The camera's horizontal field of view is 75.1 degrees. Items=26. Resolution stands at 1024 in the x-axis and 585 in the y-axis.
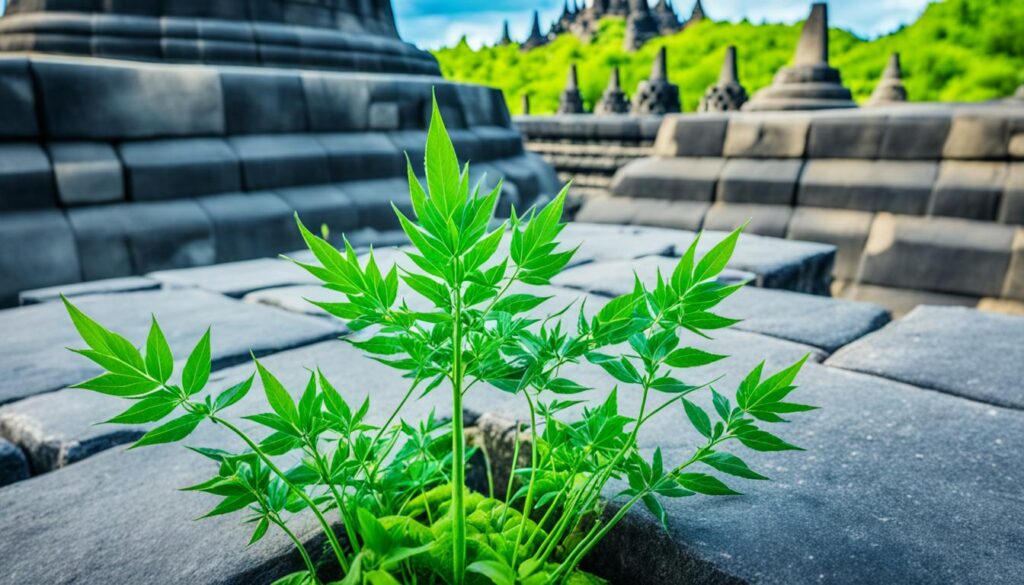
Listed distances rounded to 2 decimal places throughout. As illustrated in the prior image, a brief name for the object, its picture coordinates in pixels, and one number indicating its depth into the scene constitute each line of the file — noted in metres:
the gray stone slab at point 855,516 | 0.68
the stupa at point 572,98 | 12.79
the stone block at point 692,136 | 3.70
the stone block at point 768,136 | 3.42
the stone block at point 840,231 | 3.04
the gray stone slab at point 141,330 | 1.38
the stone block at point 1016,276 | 2.57
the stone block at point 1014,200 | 2.65
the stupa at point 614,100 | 11.89
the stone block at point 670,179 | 3.61
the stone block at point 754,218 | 3.32
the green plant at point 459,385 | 0.49
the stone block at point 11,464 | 1.04
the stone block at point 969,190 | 2.73
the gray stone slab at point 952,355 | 1.23
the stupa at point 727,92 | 8.85
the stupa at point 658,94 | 9.38
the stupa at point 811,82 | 5.32
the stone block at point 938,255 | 2.63
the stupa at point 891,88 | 10.62
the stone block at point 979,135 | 2.79
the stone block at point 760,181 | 3.36
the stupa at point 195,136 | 2.55
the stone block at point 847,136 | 3.18
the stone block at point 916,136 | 2.99
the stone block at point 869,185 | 2.94
